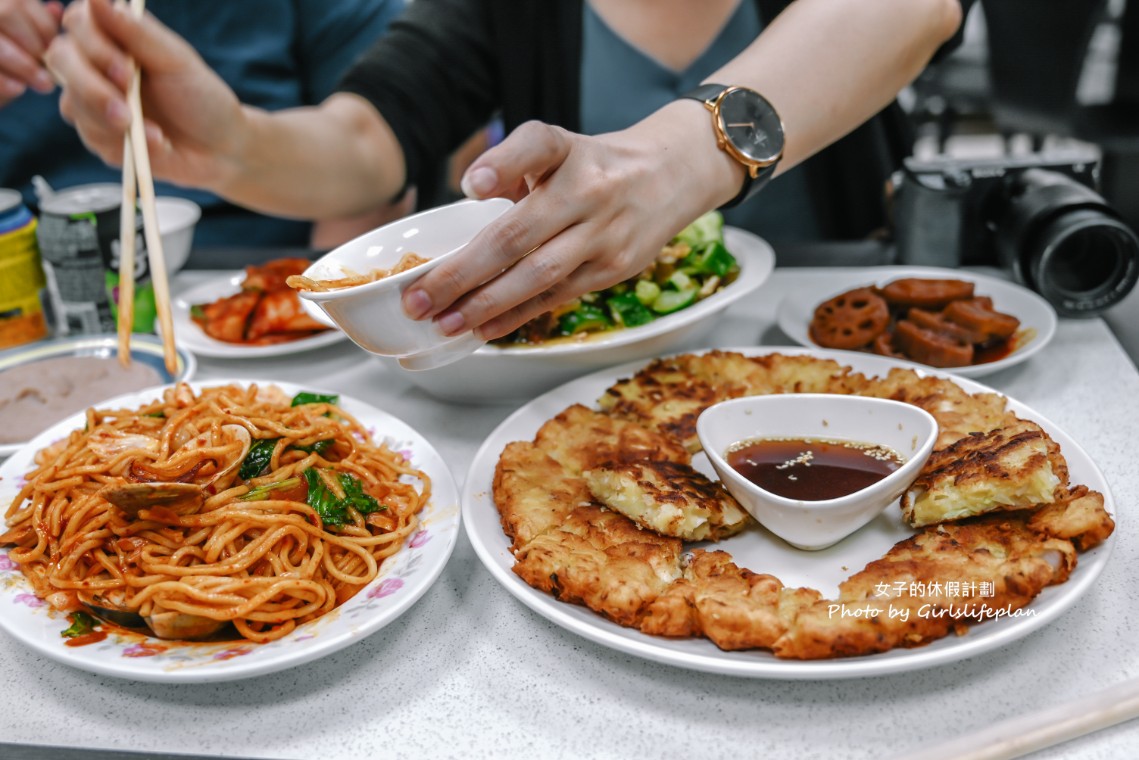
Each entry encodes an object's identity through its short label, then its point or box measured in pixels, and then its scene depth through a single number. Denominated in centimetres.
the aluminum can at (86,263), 84
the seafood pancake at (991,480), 58
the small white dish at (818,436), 58
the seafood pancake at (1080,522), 56
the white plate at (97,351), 81
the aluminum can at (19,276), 84
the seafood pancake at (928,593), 53
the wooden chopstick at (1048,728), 51
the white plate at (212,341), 84
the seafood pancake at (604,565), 56
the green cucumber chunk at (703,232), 84
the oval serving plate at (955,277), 76
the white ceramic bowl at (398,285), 57
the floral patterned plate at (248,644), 54
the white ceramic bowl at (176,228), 95
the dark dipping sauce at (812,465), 61
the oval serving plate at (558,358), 73
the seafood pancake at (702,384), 71
